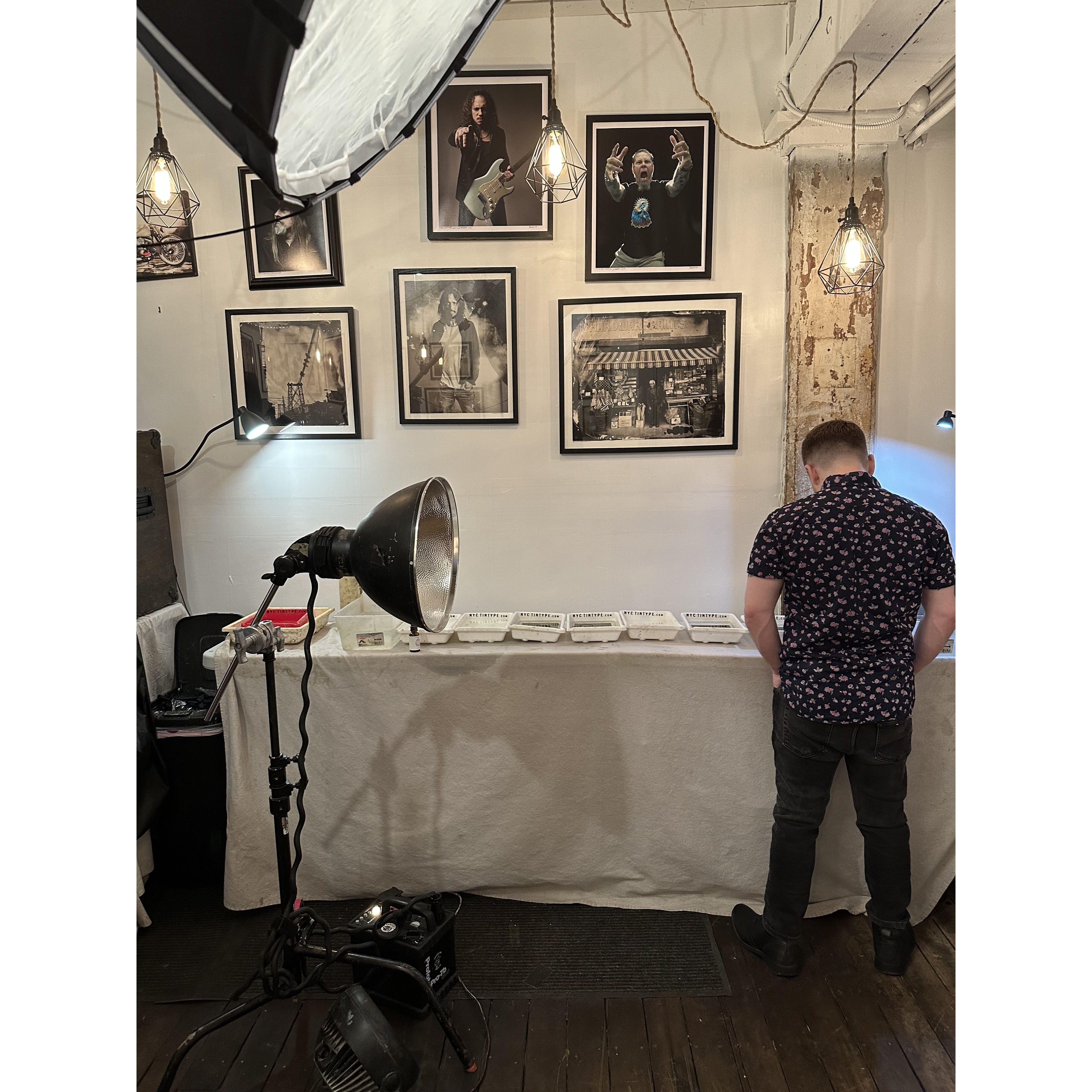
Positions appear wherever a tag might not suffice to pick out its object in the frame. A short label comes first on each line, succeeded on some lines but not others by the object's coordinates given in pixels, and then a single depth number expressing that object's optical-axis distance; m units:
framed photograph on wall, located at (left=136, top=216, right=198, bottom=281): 2.96
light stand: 1.33
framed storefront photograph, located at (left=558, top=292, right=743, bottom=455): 2.88
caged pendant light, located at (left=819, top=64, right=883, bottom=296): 2.34
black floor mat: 2.05
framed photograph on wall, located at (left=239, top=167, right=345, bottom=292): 2.89
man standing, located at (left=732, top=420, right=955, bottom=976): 1.92
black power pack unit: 1.94
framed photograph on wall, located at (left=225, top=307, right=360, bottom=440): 2.98
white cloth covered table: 2.34
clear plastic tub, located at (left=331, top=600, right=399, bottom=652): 2.40
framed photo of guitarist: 2.78
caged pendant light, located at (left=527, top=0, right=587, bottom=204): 2.19
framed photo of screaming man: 2.80
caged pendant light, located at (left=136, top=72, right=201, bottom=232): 2.22
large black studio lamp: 1.31
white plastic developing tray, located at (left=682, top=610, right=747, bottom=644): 2.40
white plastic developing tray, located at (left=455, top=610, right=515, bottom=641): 2.46
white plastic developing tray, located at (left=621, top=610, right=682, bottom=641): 2.45
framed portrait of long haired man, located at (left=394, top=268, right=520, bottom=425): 2.91
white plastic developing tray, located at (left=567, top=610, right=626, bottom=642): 2.43
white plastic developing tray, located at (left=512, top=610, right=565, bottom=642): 2.44
